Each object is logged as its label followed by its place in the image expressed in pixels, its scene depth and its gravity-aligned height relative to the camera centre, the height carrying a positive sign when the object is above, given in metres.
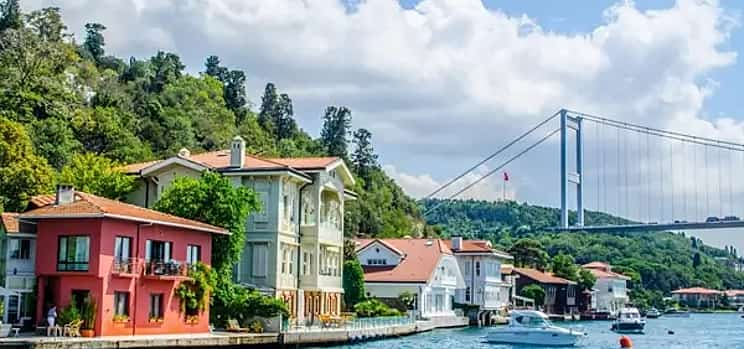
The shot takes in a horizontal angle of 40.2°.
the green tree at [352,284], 61.16 +1.01
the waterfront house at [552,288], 115.12 +1.86
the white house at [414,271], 71.81 +2.18
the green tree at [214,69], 130.12 +29.47
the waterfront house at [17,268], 35.81 +0.98
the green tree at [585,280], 129.38 +3.06
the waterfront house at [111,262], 35.75 +1.25
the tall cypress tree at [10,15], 94.84 +26.53
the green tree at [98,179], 49.36 +5.80
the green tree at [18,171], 48.85 +6.01
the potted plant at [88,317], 35.00 -0.69
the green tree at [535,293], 110.88 +1.12
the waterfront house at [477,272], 88.38 +2.65
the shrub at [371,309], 58.69 -0.47
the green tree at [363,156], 122.44 +17.54
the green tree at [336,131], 123.88 +20.81
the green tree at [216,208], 43.72 +3.91
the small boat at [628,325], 80.01 -1.58
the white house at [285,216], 48.31 +4.14
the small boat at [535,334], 57.69 -1.76
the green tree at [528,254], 128.12 +6.16
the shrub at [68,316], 34.88 -0.66
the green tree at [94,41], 120.82 +30.57
